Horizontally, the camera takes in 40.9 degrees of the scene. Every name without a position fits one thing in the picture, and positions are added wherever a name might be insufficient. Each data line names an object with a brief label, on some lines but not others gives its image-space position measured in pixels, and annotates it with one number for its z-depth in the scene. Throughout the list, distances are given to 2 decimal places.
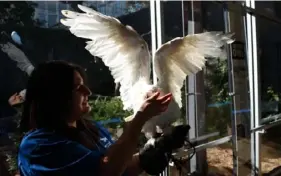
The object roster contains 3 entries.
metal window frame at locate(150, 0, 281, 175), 3.46
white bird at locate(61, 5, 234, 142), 1.38
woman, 1.04
